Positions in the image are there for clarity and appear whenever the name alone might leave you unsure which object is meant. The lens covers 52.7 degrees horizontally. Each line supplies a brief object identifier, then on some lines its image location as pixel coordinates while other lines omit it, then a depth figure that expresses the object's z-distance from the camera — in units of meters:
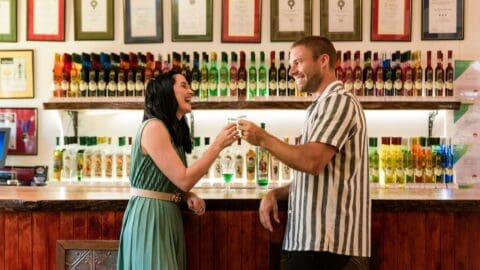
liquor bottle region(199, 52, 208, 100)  3.47
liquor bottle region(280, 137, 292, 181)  3.48
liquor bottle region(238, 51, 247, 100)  3.46
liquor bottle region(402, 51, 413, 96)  3.42
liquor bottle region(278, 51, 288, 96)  3.45
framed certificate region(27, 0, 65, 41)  3.94
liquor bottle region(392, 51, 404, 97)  3.43
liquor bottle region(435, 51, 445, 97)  3.47
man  1.52
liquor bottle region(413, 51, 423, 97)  3.43
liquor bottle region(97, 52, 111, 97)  3.50
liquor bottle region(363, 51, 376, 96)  3.45
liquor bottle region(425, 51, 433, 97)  3.46
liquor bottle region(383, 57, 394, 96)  3.43
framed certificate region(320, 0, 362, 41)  3.81
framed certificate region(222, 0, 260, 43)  3.84
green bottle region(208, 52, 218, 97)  3.48
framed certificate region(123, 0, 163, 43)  3.88
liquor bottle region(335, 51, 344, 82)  3.49
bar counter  2.08
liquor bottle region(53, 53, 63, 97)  3.54
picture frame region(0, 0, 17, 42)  3.96
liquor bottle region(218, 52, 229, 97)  3.46
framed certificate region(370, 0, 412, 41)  3.81
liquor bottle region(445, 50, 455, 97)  3.47
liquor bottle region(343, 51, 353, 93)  3.46
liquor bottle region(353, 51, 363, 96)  3.45
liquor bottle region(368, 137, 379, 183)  3.44
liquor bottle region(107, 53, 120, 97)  3.49
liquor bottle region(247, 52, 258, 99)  3.48
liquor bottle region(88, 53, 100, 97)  3.51
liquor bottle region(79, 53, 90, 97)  3.51
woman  1.75
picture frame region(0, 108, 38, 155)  3.97
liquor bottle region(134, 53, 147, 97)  3.49
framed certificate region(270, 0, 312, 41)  3.82
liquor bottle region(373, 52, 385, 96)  3.44
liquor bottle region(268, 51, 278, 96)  3.46
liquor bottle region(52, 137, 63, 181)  3.61
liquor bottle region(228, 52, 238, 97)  3.46
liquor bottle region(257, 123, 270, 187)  3.38
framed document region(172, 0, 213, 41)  3.86
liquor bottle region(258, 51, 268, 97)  3.47
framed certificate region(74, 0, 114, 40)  3.92
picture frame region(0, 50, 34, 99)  3.96
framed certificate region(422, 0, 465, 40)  3.79
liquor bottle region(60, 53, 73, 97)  3.53
